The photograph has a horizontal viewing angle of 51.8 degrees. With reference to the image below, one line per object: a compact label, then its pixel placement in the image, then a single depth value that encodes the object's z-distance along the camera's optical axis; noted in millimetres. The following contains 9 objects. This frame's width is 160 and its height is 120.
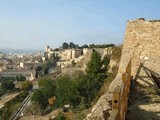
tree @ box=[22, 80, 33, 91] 41081
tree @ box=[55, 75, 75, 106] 20754
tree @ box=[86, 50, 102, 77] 13972
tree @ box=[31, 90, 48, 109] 26713
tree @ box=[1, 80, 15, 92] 45856
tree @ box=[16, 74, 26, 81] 56787
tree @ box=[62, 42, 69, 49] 70967
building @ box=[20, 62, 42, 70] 74475
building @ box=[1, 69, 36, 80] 68306
